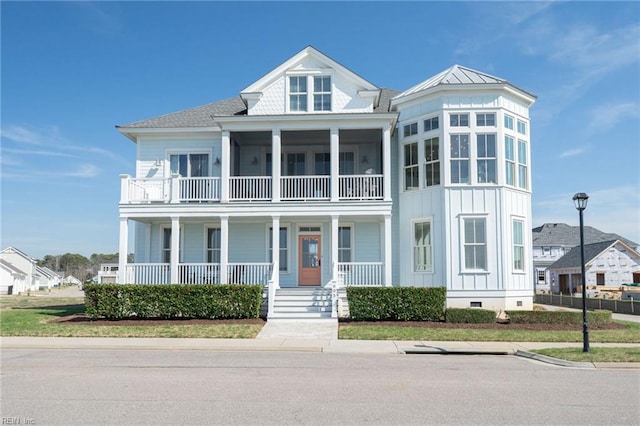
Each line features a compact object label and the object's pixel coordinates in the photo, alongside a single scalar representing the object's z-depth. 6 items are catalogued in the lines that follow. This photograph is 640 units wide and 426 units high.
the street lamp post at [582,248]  13.05
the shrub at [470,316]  18.34
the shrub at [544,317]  18.27
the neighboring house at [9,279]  66.12
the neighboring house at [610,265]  49.19
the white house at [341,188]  20.88
